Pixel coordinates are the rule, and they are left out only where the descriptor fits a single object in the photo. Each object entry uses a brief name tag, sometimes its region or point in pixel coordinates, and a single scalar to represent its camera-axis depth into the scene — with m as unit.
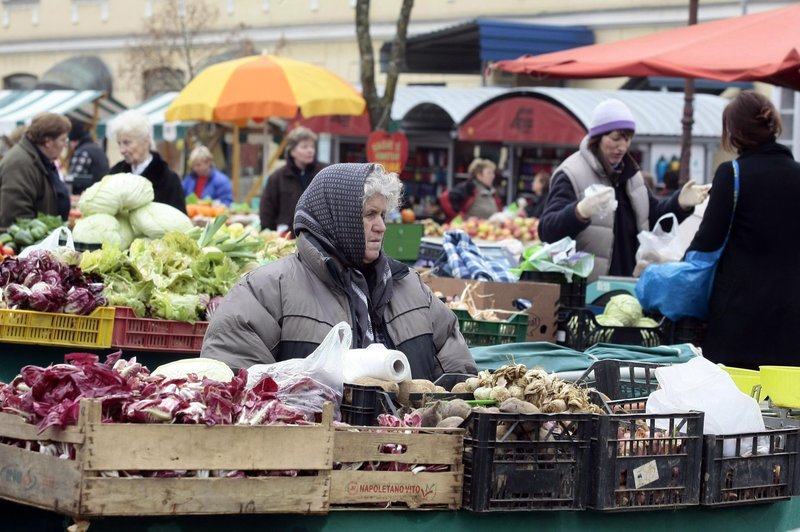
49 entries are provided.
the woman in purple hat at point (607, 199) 12.58
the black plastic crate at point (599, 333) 11.86
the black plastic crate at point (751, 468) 7.07
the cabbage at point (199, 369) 6.92
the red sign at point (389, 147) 26.03
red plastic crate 10.67
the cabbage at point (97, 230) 13.01
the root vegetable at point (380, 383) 6.93
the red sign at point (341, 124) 38.29
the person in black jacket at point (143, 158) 15.70
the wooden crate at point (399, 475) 6.15
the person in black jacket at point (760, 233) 10.62
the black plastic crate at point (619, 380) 8.56
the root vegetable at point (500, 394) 7.02
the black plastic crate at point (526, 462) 6.38
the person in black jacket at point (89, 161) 22.67
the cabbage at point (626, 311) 12.07
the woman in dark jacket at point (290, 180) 18.89
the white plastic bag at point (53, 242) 11.76
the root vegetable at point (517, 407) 6.59
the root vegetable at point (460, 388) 7.36
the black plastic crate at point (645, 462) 6.66
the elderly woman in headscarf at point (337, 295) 7.71
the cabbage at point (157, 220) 13.36
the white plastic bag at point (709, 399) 7.23
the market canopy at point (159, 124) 38.99
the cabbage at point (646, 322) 12.12
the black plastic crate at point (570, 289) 12.55
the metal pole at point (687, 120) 23.97
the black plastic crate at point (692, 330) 11.40
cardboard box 12.12
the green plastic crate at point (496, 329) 11.28
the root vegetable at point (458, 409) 6.67
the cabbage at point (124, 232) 13.39
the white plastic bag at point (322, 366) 7.03
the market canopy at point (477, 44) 38.89
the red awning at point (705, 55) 13.72
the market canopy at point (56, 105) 42.17
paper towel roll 7.07
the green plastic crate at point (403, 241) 15.54
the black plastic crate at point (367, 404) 6.84
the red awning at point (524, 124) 32.15
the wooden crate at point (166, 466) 5.55
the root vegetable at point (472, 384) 7.30
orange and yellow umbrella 23.38
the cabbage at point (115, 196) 13.32
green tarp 9.74
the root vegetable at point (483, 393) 7.12
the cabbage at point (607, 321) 12.04
